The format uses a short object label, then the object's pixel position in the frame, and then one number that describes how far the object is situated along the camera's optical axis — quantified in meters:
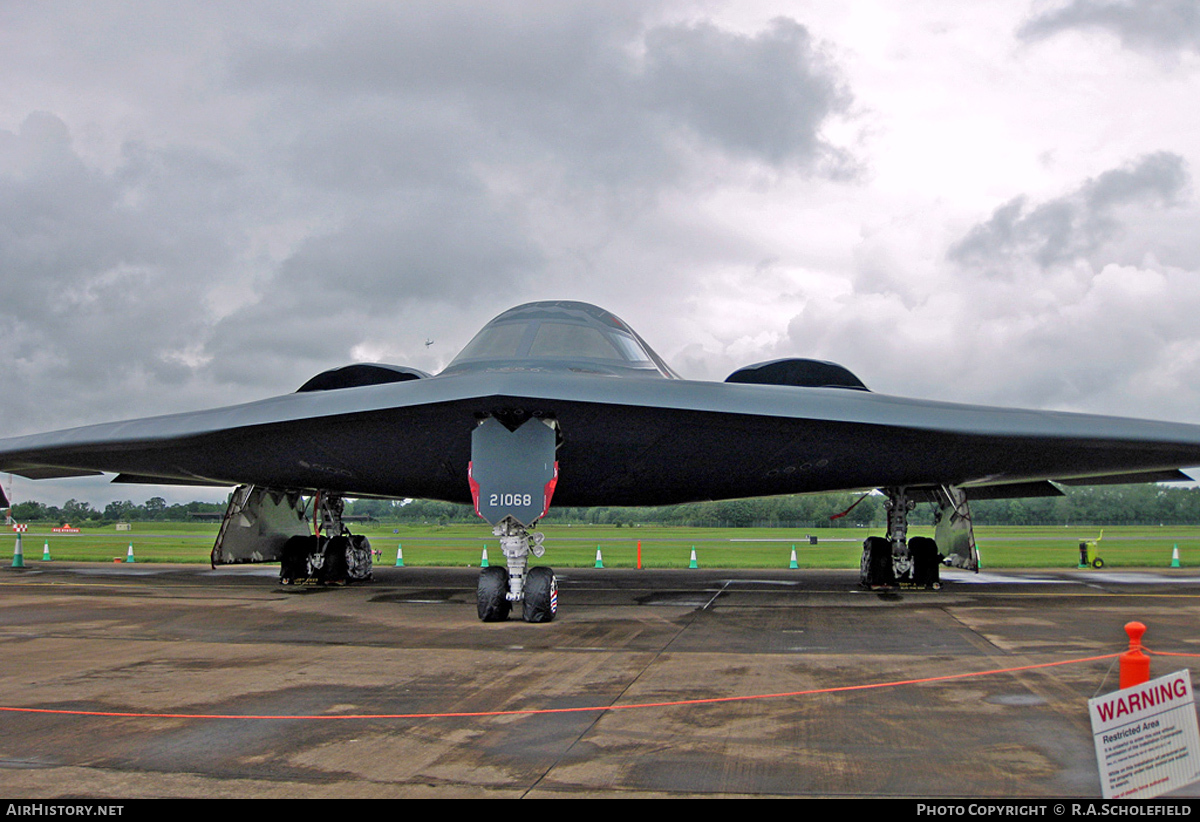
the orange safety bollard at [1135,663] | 4.29
